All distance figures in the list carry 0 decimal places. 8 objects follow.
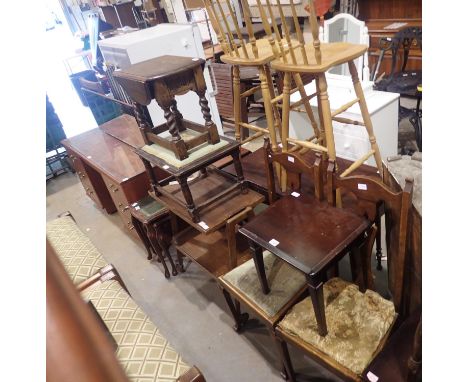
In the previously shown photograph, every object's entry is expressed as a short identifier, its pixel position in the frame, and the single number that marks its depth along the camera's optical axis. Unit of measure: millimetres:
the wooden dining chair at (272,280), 1613
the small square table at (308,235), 1351
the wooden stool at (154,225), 2462
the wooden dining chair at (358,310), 1316
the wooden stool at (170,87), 1566
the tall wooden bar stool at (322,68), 1436
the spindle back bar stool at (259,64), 1732
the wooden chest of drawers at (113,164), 2619
